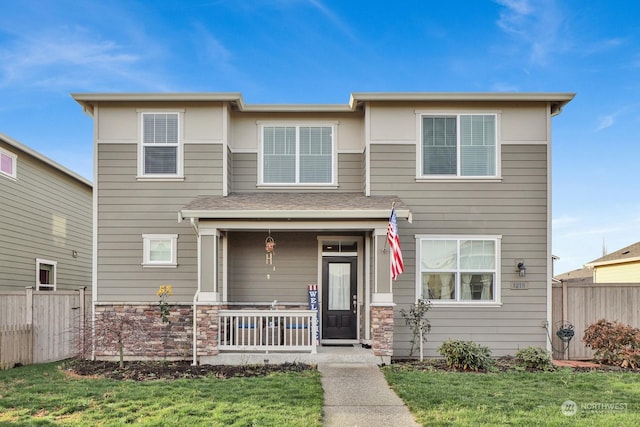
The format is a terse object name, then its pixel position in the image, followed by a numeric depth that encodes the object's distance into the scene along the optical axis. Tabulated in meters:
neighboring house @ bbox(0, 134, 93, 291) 13.66
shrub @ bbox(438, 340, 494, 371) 9.88
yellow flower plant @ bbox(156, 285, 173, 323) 10.85
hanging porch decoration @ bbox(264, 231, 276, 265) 11.58
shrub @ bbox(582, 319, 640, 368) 10.30
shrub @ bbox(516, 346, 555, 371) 10.08
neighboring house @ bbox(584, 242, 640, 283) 19.10
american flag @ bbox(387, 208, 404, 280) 10.05
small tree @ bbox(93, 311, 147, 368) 10.63
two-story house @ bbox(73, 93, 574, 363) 11.44
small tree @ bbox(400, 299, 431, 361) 11.09
